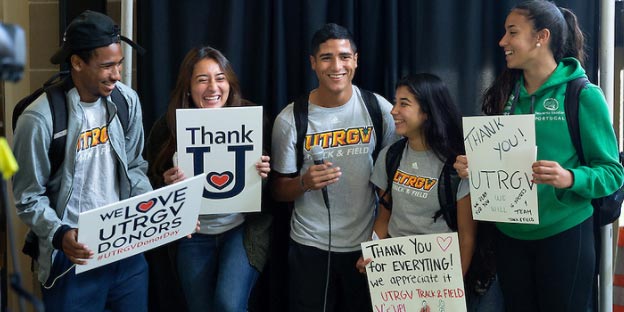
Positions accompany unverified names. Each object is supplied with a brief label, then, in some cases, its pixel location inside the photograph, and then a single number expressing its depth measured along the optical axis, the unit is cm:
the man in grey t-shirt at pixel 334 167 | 280
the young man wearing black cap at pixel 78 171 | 239
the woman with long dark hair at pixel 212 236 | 281
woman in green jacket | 241
